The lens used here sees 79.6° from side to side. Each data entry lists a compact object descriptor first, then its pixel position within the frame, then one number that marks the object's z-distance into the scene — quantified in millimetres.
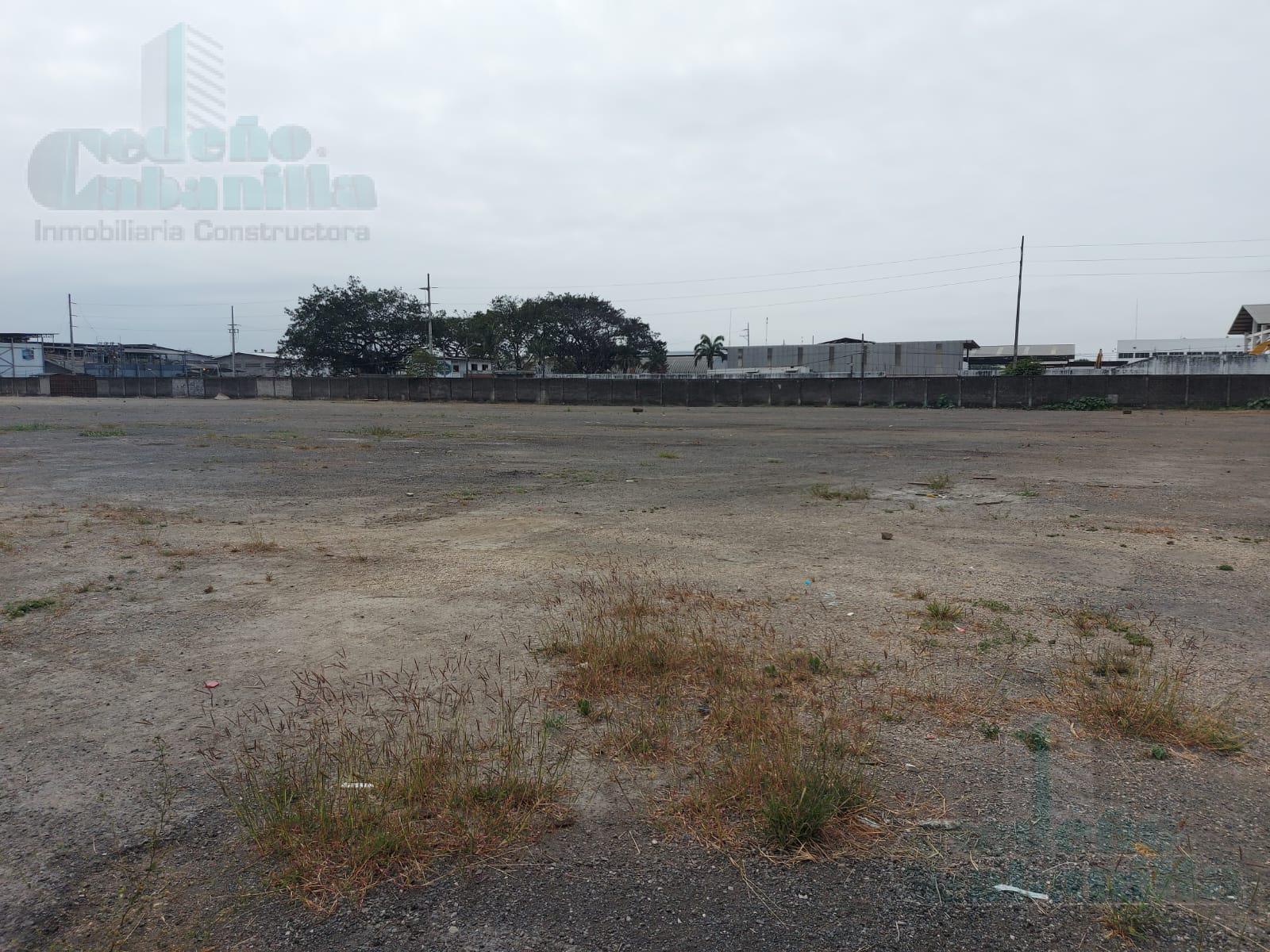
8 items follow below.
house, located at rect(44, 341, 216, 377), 89875
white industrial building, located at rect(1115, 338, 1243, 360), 90812
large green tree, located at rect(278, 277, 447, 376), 80688
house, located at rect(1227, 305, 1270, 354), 54784
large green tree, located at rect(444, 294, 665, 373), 80625
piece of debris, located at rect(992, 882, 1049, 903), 2480
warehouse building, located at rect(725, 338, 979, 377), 86062
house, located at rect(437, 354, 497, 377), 89062
